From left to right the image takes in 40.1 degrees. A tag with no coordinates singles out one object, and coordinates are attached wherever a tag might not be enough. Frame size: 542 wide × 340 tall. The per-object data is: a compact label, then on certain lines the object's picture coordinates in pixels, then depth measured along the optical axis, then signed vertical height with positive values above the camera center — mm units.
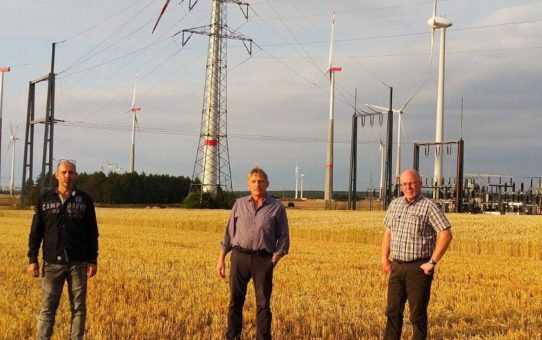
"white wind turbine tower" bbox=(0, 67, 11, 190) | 91100 +13931
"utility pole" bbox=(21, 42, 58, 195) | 59553 +5941
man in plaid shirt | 8227 -492
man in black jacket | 8289 -575
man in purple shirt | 8680 -524
